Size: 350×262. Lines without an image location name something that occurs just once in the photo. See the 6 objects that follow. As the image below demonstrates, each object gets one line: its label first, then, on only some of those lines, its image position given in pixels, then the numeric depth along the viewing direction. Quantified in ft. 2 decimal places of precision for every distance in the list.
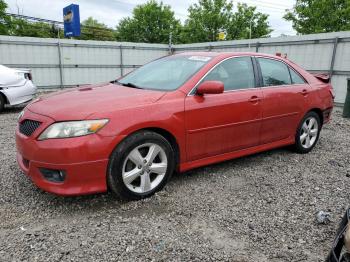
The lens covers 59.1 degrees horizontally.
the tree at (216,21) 101.19
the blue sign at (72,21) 54.39
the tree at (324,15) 73.63
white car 25.85
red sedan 9.15
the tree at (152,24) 101.14
